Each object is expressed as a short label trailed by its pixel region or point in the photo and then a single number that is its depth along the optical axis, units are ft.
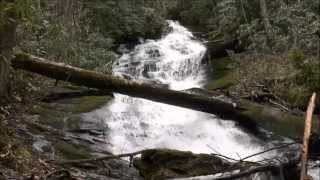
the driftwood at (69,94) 40.64
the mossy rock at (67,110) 35.58
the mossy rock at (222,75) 53.27
